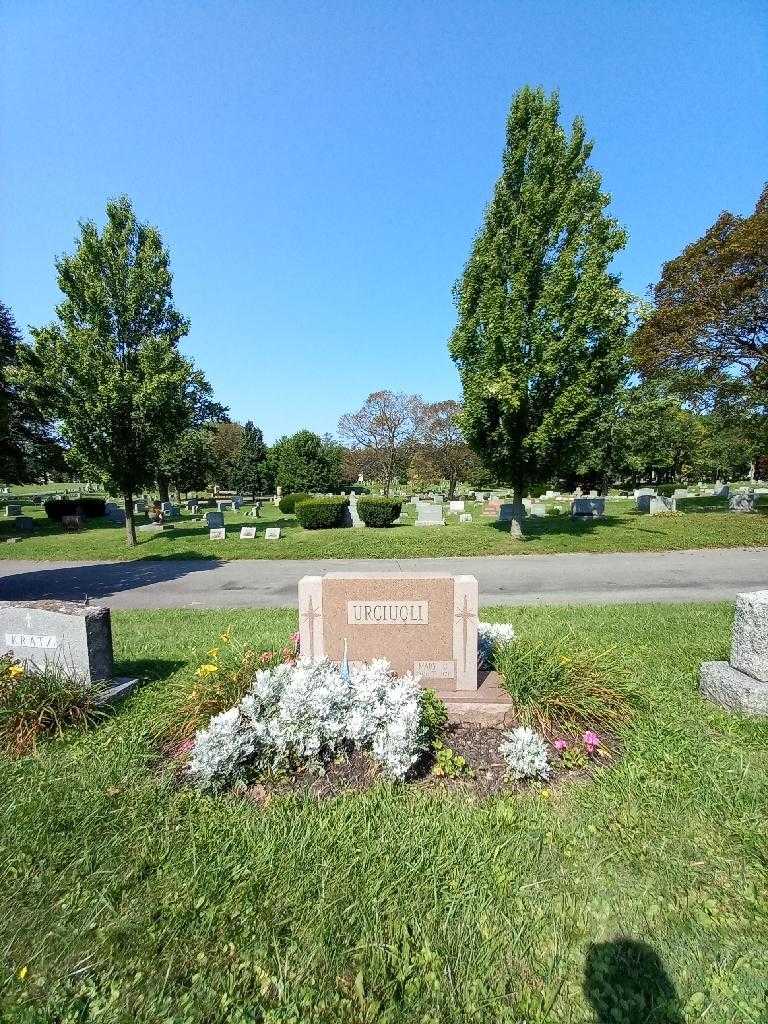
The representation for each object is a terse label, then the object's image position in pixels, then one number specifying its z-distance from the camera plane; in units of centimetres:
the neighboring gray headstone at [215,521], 2082
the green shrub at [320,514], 2091
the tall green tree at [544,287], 1413
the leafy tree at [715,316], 1831
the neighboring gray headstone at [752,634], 410
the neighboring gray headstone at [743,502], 2227
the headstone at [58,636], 453
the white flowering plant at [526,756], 326
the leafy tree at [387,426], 4797
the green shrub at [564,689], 385
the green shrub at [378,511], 2097
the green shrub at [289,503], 3141
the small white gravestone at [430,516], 2180
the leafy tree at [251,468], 5297
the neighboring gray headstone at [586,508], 2284
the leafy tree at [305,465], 4544
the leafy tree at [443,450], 4416
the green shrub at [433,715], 365
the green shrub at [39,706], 379
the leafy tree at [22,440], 2475
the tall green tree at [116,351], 1533
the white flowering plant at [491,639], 491
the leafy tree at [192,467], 3529
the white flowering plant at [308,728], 324
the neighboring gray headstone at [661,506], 2388
